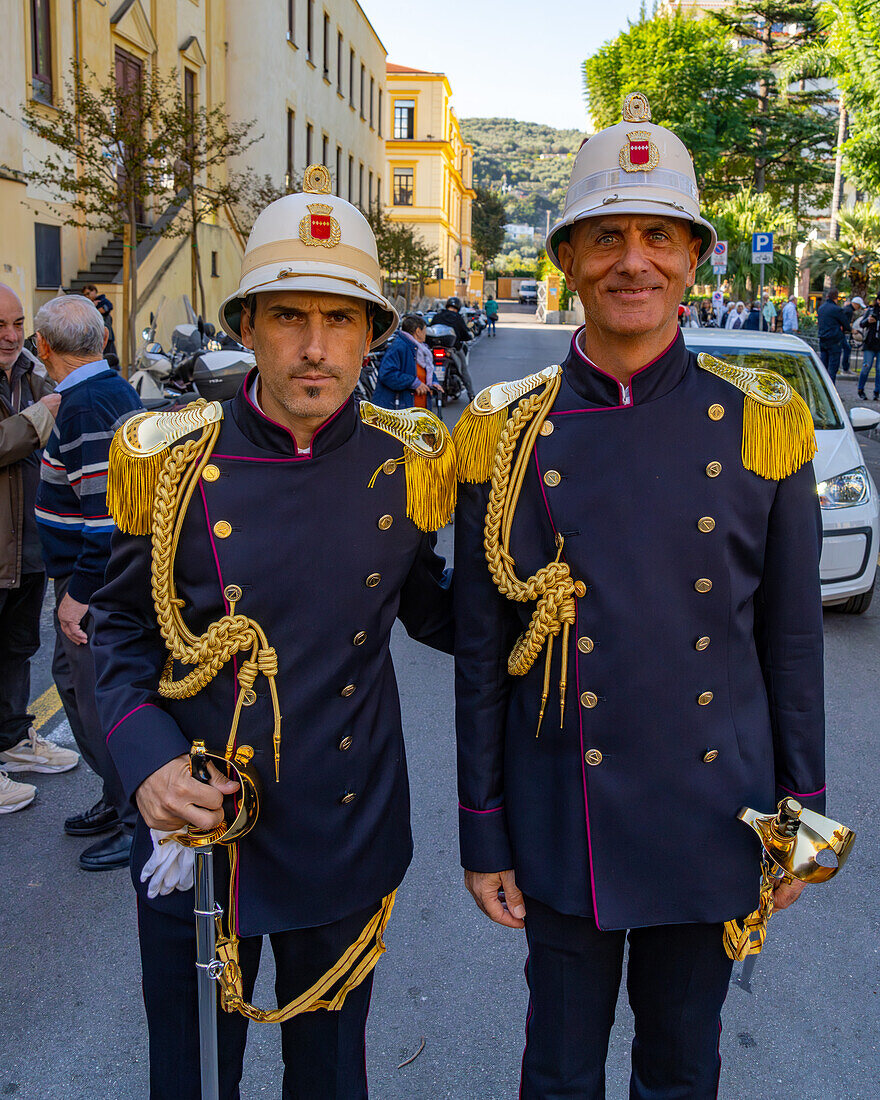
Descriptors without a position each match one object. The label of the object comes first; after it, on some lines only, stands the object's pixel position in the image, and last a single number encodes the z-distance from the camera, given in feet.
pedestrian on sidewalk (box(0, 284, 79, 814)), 13.65
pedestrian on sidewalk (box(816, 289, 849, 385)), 69.36
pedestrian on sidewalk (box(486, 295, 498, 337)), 152.25
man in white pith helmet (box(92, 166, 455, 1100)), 6.42
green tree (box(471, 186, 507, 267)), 302.45
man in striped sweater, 11.80
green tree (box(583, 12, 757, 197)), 151.64
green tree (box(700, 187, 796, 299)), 118.21
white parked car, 21.52
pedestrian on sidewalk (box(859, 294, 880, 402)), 63.36
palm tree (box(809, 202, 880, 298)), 106.42
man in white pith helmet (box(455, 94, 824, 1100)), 6.36
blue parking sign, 67.21
